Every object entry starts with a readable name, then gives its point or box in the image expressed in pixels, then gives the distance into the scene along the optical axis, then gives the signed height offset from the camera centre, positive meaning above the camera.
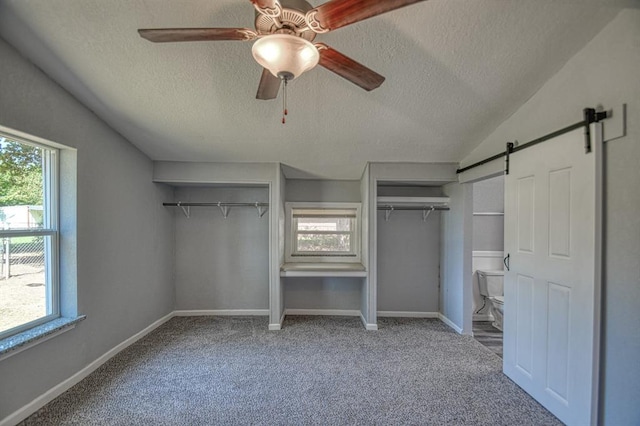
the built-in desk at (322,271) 3.78 -0.76
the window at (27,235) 2.12 -0.19
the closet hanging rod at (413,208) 4.10 +0.04
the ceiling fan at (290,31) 1.14 +0.76
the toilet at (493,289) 4.04 -1.06
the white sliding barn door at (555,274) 1.84 -0.44
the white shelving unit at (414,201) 4.03 +0.13
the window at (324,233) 4.41 -0.33
